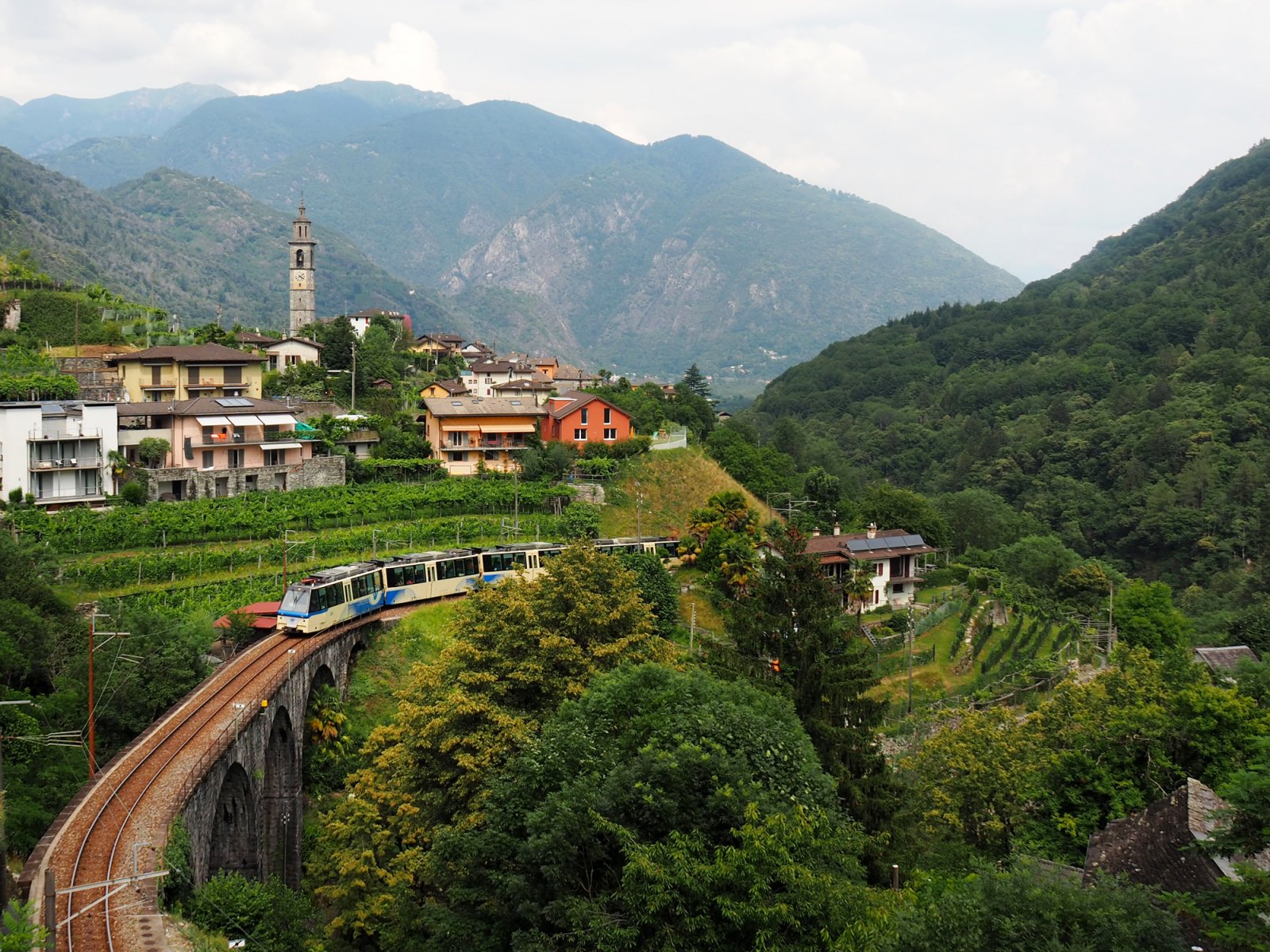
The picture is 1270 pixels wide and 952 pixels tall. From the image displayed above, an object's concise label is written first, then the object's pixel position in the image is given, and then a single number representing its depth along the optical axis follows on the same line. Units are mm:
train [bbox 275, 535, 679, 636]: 35906
